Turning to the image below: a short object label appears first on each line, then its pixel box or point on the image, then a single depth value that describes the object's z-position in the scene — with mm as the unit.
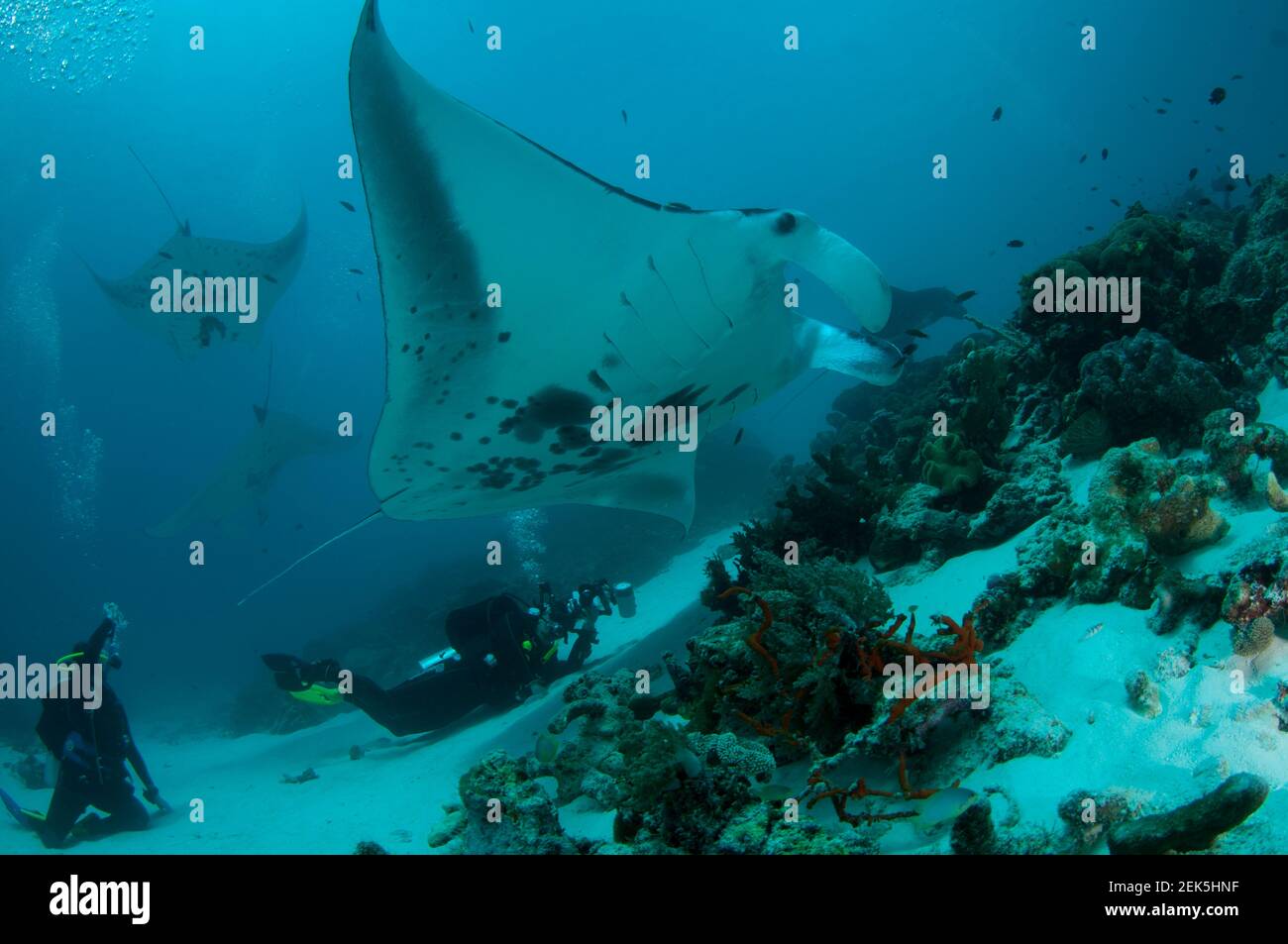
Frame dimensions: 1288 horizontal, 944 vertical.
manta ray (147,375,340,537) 21078
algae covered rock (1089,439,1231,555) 3186
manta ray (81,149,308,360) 14773
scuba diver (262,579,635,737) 7809
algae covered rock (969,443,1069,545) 4672
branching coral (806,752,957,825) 2186
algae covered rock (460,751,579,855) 2531
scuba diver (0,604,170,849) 7289
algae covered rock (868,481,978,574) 5059
